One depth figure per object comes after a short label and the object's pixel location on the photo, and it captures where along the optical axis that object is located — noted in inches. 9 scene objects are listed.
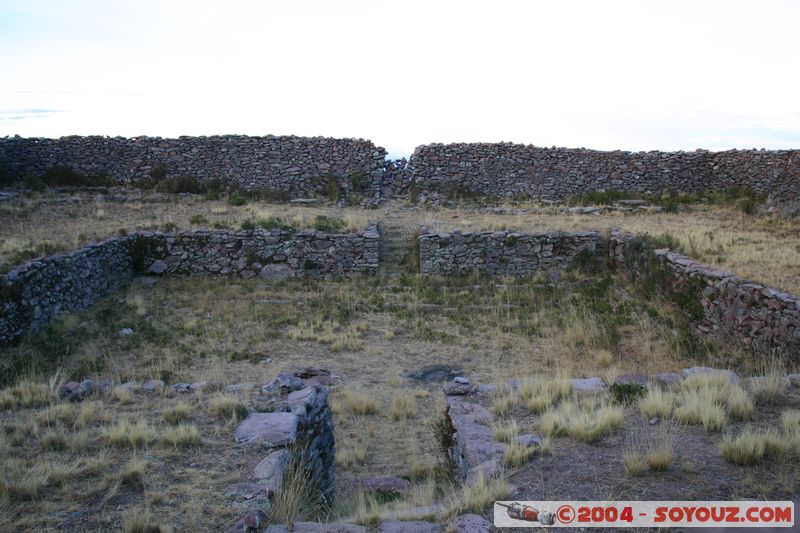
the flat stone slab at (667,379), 291.2
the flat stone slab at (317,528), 168.7
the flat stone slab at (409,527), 169.8
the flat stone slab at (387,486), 231.9
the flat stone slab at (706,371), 285.0
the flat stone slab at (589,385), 286.8
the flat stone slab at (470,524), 167.6
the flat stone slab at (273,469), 196.4
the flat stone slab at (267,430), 225.3
